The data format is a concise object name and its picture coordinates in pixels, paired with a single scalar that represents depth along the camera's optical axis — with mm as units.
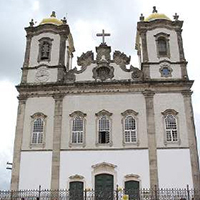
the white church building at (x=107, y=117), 23047
